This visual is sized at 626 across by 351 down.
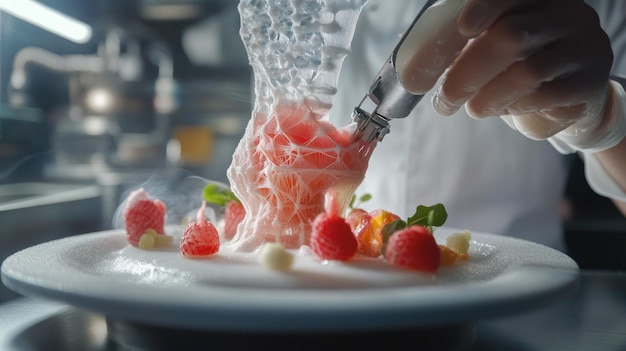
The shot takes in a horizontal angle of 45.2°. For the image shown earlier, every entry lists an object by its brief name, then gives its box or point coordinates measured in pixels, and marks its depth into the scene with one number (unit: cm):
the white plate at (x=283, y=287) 25
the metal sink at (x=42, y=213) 44
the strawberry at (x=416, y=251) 33
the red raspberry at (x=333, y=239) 34
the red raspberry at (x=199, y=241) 36
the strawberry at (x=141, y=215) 41
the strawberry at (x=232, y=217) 44
